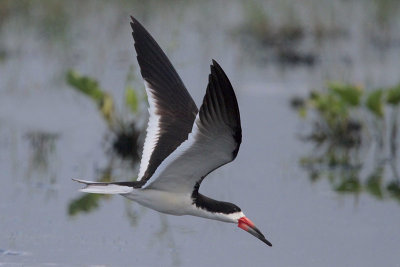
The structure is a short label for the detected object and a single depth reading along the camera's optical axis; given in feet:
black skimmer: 39.32
